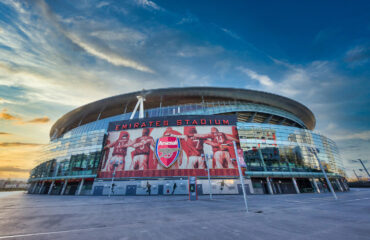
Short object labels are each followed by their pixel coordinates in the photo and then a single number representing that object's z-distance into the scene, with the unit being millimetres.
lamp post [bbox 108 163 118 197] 35834
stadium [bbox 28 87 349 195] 36344
